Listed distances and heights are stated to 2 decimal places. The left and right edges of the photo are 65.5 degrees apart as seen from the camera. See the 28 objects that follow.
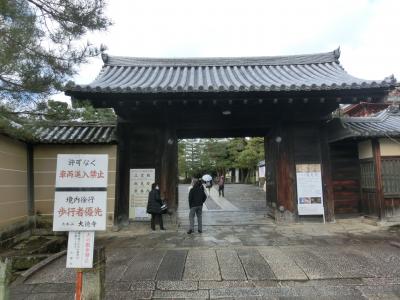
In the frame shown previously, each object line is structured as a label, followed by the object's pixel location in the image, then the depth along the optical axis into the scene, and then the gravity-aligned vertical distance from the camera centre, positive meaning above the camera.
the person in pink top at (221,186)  24.72 -0.10
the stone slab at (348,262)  5.45 -1.53
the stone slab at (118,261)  5.59 -1.55
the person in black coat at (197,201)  9.36 -0.48
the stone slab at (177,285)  4.95 -1.62
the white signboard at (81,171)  3.89 +0.20
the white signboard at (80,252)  3.77 -0.79
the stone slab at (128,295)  4.68 -1.65
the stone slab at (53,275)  5.48 -1.61
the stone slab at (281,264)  5.38 -1.53
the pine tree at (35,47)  4.97 +2.38
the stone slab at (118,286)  4.97 -1.62
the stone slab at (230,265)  5.38 -1.53
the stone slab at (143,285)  4.96 -1.62
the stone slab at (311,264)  5.37 -1.53
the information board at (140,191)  10.09 -0.16
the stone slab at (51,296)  4.77 -1.68
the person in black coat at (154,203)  9.39 -0.52
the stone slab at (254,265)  5.39 -1.54
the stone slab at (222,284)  4.97 -1.61
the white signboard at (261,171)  31.91 +1.35
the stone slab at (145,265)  5.52 -1.55
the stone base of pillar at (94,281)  3.92 -1.20
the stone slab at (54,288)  5.05 -1.66
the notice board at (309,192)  10.23 -0.28
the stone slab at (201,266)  5.40 -1.54
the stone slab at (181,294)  4.66 -1.65
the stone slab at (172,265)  5.47 -1.54
